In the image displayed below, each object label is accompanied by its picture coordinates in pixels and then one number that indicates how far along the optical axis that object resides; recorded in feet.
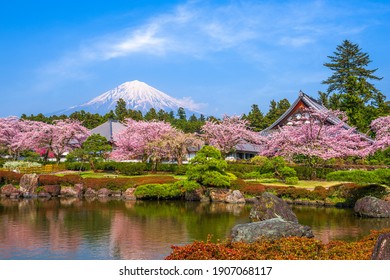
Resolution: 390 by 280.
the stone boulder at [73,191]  93.56
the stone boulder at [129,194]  89.86
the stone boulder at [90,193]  93.91
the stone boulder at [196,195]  86.61
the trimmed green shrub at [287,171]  97.60
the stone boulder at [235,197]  83.97
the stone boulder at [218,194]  86.33
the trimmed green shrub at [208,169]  85.25
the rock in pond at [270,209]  54.60
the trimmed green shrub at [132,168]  121.19
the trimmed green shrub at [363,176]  70.44
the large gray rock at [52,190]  93.40
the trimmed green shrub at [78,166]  132.56
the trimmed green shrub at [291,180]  94.79
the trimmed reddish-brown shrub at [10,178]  97.55
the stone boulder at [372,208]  65.05
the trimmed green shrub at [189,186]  85.10
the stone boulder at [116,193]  93.50
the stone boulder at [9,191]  91.76
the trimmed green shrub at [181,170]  119.17
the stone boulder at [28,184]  92.03
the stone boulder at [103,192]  93.47
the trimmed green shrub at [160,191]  87.04
